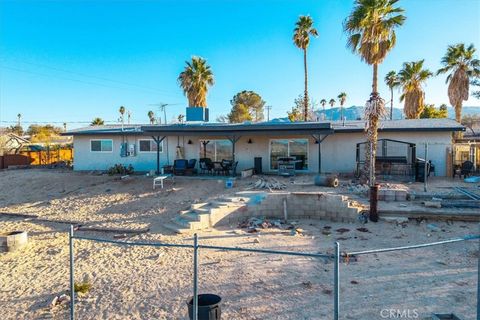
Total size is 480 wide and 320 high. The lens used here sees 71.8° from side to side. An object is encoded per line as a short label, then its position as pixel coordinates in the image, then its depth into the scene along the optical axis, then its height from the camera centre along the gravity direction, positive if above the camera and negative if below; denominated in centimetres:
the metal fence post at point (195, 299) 412 -182
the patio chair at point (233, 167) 1689 -72
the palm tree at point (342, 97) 5362 +900
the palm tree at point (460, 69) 2441 +628
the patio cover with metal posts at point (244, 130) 1625 +117
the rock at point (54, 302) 577 -262
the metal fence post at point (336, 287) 350 -145
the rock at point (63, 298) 593 -261
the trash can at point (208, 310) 449 -216
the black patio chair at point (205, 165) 1853 -68
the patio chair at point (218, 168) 1826 -84
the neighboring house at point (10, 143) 2957 +99
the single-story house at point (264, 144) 1714 +55
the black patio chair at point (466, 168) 1622 -79
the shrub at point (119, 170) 1966 -102
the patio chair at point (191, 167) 1836 -79
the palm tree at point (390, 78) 3844 +875
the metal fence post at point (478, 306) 393 -183
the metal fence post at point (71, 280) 470 -185
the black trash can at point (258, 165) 1891 -70
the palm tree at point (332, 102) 6069 +938
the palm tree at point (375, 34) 1426 +516
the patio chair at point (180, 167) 1838 -78
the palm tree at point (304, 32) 2762 +1008
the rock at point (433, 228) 959 -220
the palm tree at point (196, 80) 2775 +617
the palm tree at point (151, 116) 5154 +594
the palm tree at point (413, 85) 2858 +592
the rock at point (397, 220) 1017 -207
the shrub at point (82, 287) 618 -255
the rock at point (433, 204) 1073 -168
